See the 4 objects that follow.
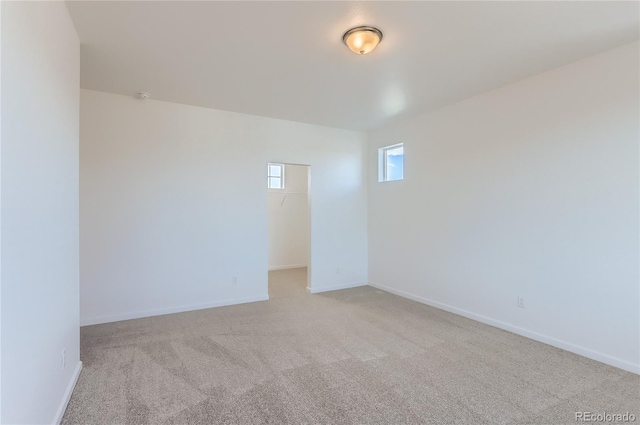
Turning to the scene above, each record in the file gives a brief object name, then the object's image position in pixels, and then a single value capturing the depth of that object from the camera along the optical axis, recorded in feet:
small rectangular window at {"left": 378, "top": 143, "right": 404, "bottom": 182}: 16.94
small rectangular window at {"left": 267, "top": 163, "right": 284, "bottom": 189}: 23.67
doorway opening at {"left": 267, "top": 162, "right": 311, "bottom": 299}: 23.21
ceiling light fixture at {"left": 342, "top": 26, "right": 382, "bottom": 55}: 7.97
